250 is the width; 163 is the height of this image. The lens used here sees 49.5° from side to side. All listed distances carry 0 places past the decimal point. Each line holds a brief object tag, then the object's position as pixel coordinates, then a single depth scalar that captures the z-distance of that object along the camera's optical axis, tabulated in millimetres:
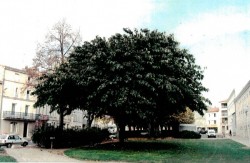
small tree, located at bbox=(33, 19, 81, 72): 28577
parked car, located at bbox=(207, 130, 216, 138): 49669
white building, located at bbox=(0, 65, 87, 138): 43593
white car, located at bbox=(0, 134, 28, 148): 26033
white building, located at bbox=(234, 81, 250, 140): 45584
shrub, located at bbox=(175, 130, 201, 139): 39906
